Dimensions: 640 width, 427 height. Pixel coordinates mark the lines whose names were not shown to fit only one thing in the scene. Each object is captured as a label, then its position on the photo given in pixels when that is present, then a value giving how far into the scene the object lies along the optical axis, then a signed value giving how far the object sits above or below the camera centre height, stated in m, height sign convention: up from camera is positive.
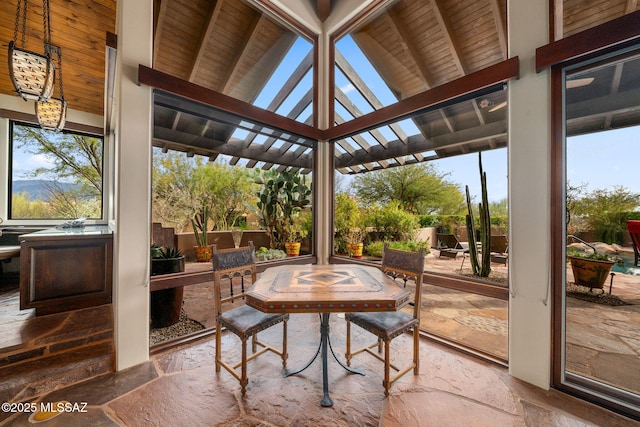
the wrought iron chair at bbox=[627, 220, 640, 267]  1.79 -0.12
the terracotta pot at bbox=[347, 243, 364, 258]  3.70 -0.49
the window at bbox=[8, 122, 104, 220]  4.32 +0.74
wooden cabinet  2.70 -0.63
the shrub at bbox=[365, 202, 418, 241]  3.35 -0.08
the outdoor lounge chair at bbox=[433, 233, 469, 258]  2.90 -0.34
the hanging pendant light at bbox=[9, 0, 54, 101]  2.09 +1.21
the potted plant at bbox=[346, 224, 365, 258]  3.71 -0.35
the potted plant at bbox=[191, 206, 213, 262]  2.92 -0.22
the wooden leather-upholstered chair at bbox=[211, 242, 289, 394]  1.92 -0.82
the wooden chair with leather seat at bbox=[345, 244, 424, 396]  1.88 -0.82
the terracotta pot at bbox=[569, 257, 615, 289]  1.97 -0.41
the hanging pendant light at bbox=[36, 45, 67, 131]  2.99 +1.21
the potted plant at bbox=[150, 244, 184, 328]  2.53 -0.87
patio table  1.61 -0.52
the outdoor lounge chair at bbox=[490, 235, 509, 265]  2.41 -0.32
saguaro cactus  2.66 -0.18
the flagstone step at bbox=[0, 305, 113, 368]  2.13 -1.13
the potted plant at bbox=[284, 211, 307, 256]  3.87 -0.27
